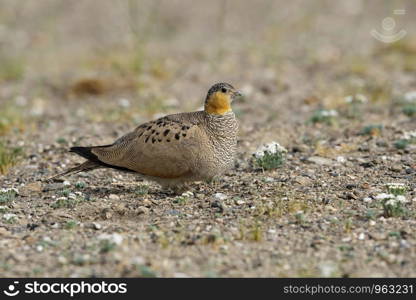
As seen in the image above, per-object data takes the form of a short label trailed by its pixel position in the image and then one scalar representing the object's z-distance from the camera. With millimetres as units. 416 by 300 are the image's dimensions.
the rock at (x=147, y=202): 12461
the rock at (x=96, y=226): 11148
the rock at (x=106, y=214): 11898
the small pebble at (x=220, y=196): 12561
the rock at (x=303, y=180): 13336
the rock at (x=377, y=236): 10469
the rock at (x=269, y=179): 13562
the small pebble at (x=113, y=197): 12912
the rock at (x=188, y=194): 12833
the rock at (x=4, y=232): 11007
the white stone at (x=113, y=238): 9961
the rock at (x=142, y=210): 11953
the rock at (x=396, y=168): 14086
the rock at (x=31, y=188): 13594
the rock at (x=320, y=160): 14766
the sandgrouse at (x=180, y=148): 12625
